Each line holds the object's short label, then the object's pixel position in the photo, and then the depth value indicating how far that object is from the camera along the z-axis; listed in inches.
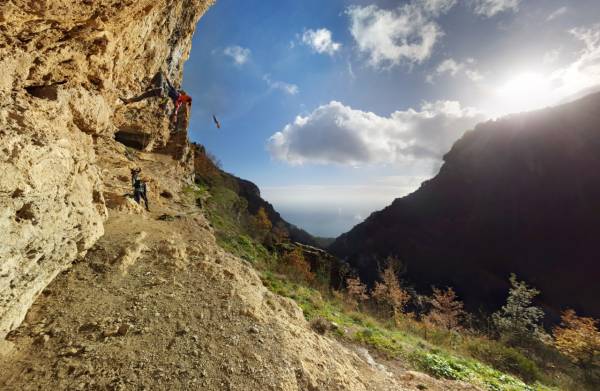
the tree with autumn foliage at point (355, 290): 1203.7
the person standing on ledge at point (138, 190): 494.9
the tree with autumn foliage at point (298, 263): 1132.0
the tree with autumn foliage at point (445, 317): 1190.9
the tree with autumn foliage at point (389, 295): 1160.9
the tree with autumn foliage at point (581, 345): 732.0
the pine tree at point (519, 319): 901.8
